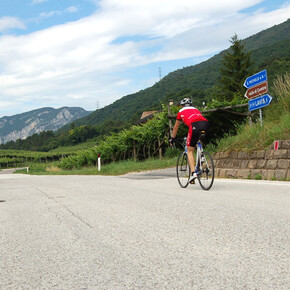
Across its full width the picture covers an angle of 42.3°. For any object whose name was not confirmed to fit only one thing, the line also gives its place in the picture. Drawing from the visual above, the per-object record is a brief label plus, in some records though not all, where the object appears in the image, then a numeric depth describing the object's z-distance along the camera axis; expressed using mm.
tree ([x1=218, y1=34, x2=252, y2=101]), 53594
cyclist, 8062
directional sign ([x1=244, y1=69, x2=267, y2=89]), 12361
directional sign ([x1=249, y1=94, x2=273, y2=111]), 11868
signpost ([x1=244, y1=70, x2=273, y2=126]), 12126
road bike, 8008
